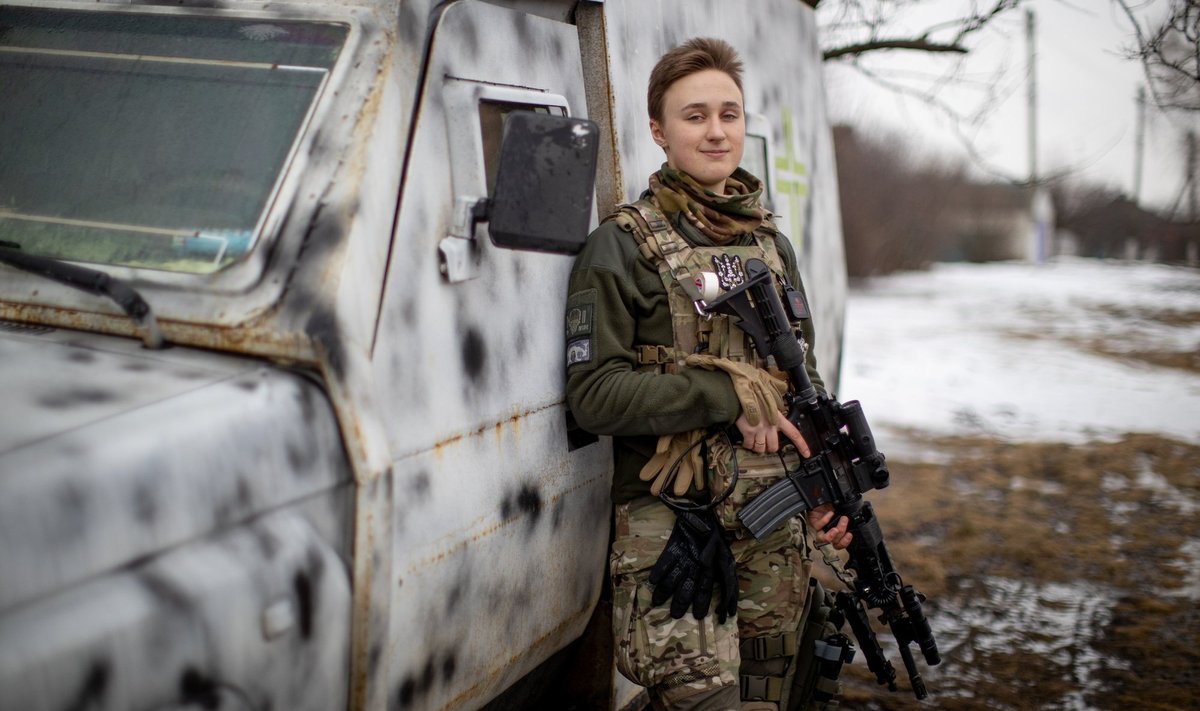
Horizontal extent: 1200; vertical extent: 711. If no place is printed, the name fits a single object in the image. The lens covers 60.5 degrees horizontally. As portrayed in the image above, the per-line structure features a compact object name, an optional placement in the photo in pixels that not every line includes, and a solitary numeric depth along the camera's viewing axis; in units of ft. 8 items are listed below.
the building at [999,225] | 109.19
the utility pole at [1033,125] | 85.46
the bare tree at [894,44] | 21.20
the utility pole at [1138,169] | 101.13
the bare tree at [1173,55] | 15.24
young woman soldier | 8.63
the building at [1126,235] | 92.38
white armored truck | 5.26
